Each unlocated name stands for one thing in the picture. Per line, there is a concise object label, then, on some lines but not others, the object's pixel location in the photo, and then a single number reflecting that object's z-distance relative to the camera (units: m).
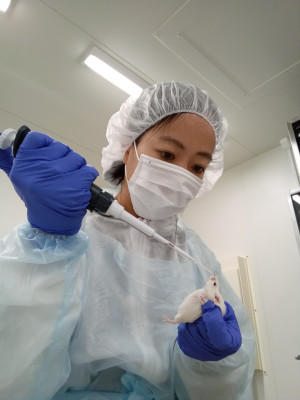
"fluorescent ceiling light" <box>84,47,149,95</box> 1.52
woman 0.48
